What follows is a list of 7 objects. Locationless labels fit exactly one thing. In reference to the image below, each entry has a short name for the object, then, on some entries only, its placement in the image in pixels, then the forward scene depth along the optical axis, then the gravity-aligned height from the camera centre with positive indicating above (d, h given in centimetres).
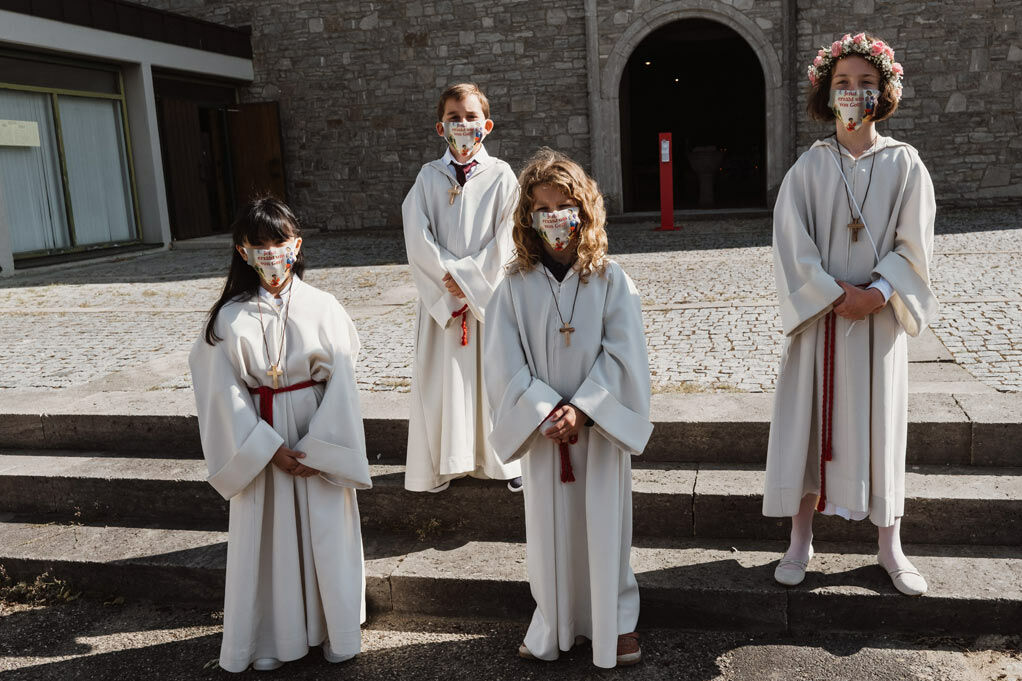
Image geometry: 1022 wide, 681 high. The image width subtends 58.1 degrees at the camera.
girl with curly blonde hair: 293 -61
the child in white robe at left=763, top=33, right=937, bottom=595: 313 -37
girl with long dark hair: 308 -77
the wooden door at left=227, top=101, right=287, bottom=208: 1564 +116
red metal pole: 1283 -5
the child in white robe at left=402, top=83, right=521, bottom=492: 386 -32
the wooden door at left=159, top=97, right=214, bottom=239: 1452 +82
